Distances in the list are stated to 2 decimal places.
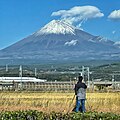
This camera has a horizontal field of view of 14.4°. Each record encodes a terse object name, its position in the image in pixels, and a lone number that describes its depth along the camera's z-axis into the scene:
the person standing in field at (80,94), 21.38
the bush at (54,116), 16.19
